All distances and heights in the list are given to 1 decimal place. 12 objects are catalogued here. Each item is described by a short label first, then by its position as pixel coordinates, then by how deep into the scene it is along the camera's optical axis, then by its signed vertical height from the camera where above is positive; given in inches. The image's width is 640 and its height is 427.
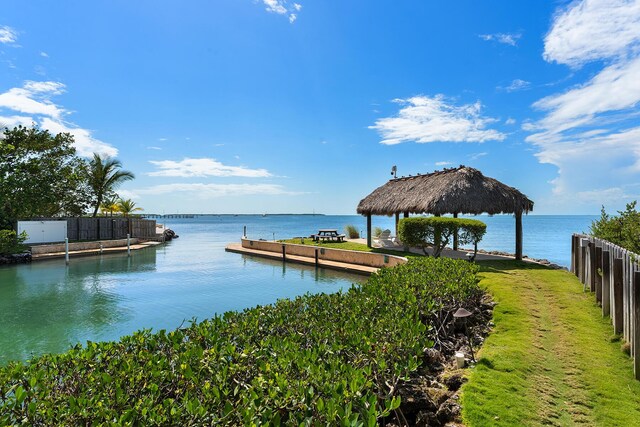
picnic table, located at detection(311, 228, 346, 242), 913.5 -50.0
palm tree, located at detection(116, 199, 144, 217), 1433.3 +44.4
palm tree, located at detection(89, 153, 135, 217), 1182.3 +135.7
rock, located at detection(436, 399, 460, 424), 131.9 -73.7
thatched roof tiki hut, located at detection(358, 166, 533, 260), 566.9 +31.2
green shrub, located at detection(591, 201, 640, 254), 295.7 -12.7
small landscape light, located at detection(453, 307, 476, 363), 180.3 -49.7
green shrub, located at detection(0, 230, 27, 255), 635.5 -48.3
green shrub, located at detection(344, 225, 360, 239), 1027.9 -47.6
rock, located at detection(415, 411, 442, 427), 132.2 -76.1
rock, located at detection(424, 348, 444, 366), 181.8 -72.2
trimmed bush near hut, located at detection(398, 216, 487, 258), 524.4 -22.7
